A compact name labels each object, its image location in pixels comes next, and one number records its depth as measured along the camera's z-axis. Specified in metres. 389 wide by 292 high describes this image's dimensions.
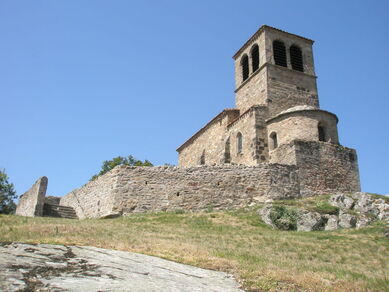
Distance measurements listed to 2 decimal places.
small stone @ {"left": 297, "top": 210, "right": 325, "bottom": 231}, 17.11
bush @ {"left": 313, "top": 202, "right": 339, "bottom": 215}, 18.48
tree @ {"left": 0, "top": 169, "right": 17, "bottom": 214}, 36.36
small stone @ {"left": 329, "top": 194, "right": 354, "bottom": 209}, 19.38
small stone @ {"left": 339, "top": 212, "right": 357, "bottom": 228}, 17.38
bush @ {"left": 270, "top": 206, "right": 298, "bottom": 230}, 17.27
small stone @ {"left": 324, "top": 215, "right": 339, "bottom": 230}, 17.28
